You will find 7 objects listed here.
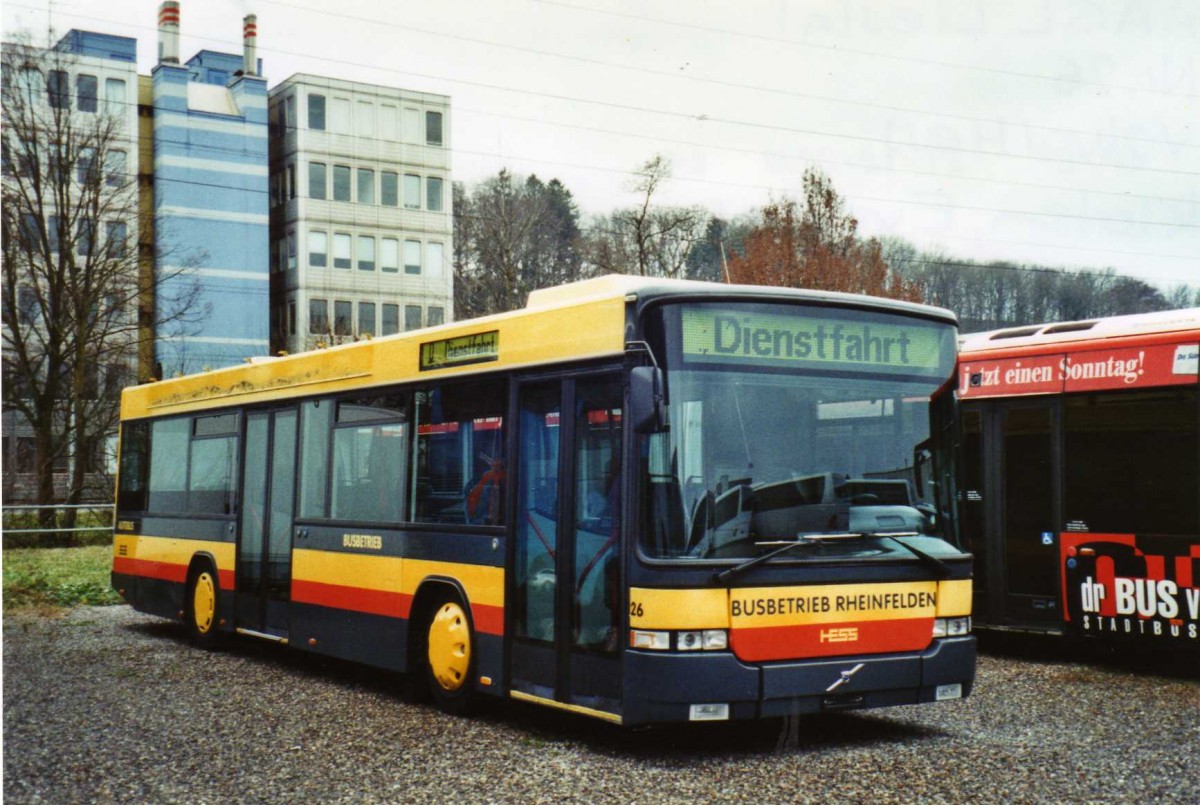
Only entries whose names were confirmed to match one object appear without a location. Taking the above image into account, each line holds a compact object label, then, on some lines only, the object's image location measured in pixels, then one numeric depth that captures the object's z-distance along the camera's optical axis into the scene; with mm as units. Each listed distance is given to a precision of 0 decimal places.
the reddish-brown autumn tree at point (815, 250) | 43750
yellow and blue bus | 8250
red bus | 11867
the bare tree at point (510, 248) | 48062
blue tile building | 65750
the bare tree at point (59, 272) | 34625
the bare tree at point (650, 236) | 42562
